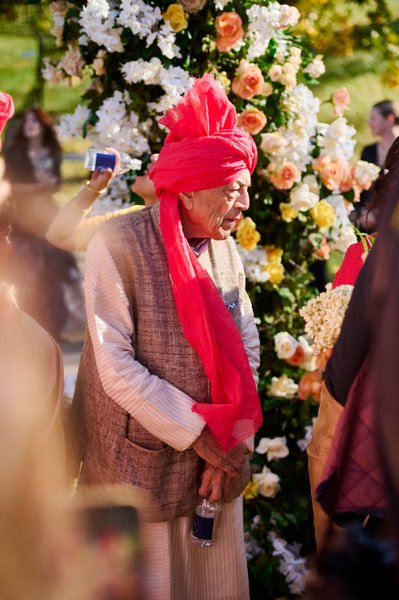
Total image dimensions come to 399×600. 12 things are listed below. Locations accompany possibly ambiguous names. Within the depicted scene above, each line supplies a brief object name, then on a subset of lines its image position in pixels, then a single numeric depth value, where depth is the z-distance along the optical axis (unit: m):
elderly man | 2.61
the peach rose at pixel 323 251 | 3.71
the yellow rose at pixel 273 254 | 3.62
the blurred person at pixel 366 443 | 1.12
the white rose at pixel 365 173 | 3.67
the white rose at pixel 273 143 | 3.47
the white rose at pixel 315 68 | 3.71
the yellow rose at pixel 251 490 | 3.61
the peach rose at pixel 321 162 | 3.65
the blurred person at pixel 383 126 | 7.00
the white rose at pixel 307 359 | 3.62
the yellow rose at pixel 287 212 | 3.58
